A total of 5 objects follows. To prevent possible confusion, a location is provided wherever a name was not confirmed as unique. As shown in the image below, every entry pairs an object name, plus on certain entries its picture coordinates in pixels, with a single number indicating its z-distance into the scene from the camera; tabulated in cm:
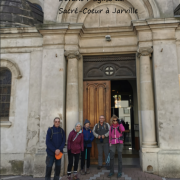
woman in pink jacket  590
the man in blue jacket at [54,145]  502
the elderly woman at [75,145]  557
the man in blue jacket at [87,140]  638
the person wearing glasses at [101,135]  682
